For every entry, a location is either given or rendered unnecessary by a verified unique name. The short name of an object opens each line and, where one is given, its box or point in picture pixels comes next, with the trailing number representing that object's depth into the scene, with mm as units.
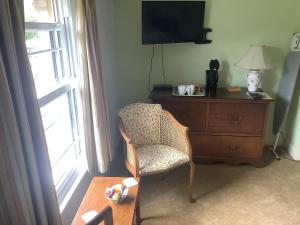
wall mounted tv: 2455
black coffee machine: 2654
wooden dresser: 2502
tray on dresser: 2555
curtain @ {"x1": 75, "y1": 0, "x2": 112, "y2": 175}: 1693
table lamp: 2473
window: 1490
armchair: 2055
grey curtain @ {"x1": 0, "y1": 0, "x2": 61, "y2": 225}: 815
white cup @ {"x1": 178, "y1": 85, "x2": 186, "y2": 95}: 2576
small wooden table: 1413
